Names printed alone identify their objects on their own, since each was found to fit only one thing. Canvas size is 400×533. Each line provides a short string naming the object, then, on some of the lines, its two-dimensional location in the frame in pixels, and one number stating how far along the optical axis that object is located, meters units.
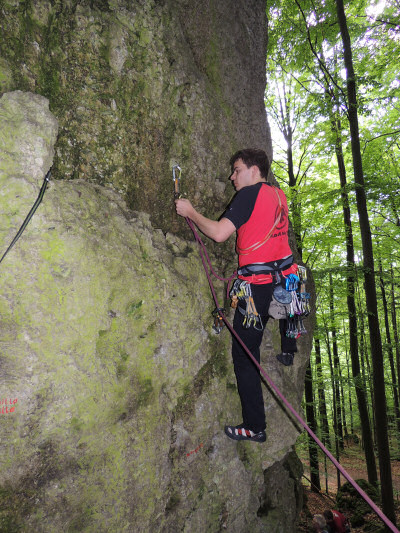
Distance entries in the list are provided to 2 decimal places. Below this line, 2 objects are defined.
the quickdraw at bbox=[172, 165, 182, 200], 3.33
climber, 2.97
